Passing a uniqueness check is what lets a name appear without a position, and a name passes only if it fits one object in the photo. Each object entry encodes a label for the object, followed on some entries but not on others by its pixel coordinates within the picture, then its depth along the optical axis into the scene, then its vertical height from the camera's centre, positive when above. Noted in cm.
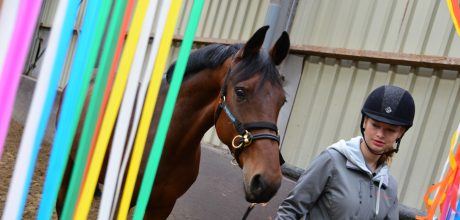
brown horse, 166 -11
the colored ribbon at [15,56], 63 -3
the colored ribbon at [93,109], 72 -9
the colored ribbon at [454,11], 188 +67
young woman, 166 -19
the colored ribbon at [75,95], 70 -7
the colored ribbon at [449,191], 144 -13
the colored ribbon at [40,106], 66 -10
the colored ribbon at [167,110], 75 -6
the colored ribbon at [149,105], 74 -6
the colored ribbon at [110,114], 71 -9
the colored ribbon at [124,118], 72 -9
